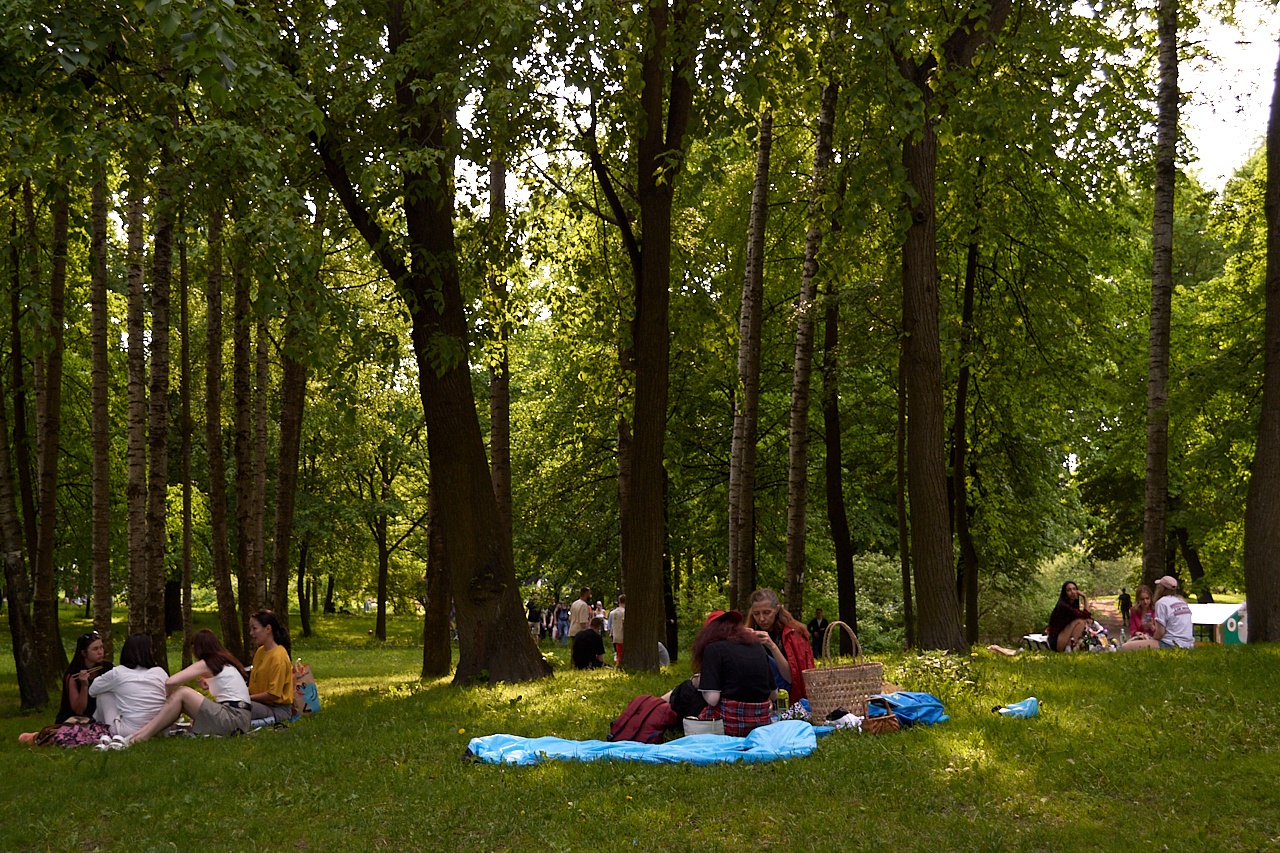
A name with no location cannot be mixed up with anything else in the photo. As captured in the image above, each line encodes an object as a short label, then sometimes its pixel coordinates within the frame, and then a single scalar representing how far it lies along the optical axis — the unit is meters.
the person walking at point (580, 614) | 22.98
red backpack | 8.83
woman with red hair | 8.71
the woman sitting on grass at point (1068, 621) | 15.31
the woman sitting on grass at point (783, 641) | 9.60
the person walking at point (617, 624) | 19.59
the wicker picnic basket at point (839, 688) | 9.16
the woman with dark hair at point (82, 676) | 11.08
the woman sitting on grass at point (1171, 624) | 14.57
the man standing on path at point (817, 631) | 23.15
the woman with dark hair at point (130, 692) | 10.30
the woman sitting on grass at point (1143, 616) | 15.32
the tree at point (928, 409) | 12.45
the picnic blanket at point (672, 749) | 8.08
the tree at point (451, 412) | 12.68
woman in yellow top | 11.13
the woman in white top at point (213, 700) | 10.37
